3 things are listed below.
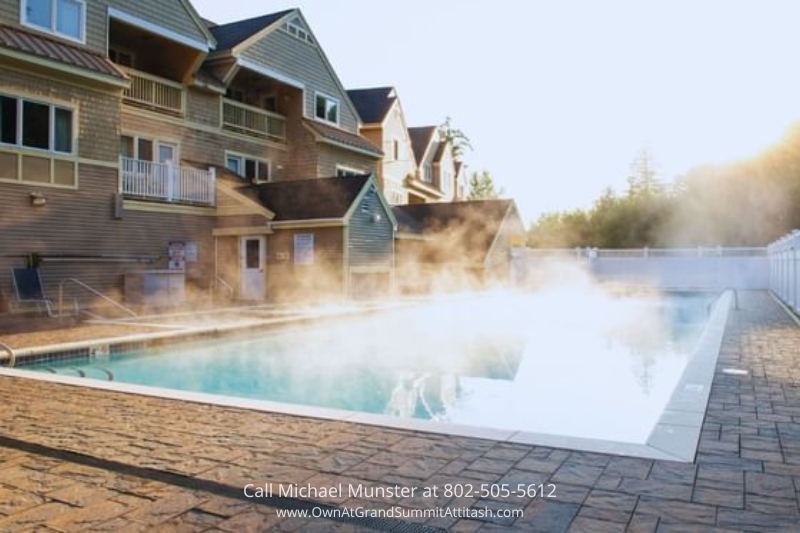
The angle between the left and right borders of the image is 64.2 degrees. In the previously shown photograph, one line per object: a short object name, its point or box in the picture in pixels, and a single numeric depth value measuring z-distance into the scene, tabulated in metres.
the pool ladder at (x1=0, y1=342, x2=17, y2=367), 7.23
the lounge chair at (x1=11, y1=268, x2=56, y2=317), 11.80
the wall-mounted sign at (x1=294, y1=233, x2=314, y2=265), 16.77
